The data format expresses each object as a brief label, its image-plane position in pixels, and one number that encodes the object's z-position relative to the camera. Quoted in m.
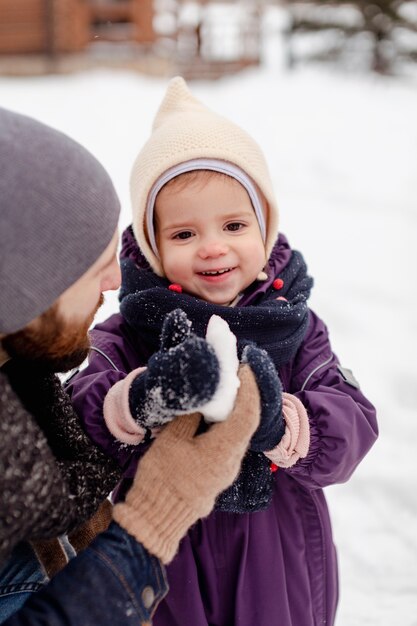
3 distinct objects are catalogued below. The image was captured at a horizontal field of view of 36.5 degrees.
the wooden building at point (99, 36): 11.03
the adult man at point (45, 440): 0.95
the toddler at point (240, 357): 1.30
